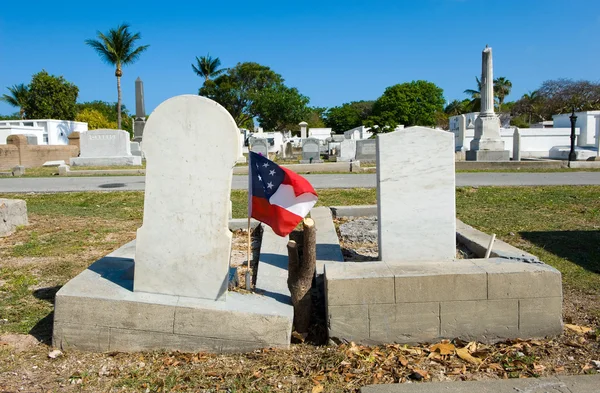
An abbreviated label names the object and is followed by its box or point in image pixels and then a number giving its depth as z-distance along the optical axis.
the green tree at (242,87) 61.50
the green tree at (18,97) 51.53
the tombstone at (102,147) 23.31
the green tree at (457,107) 79.69
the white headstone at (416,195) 4.73
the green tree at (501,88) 72.31
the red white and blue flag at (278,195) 4.53
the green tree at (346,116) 85.44
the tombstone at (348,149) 26.88
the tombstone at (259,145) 24.49
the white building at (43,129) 35.66
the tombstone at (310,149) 24.61
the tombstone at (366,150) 25.86
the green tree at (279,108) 59.06
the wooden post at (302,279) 4.13
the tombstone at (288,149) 29.92
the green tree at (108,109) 65.50
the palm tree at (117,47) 43.44
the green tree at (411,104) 73.19
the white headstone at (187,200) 4.04
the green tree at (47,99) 50.75
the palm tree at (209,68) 65.88
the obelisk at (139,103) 32.44
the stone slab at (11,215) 8.04
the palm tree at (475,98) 69.06
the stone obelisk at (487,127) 23.11
